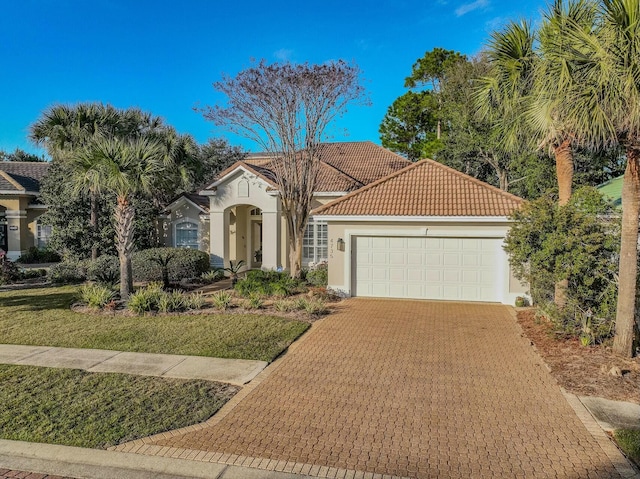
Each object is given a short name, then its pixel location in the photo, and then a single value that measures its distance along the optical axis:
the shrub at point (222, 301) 12.60
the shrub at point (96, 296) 12.66
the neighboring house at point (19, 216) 25.97
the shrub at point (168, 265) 17.94
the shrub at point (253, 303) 12.70
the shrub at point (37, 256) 24.94
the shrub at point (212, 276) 18.45
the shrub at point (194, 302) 12.71
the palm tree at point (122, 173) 12.92
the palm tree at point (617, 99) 7.16
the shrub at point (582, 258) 8.98
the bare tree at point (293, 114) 16.62
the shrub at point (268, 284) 14.56
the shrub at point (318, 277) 16.67
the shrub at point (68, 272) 18.31
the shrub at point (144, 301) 12.27
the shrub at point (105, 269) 15.01
